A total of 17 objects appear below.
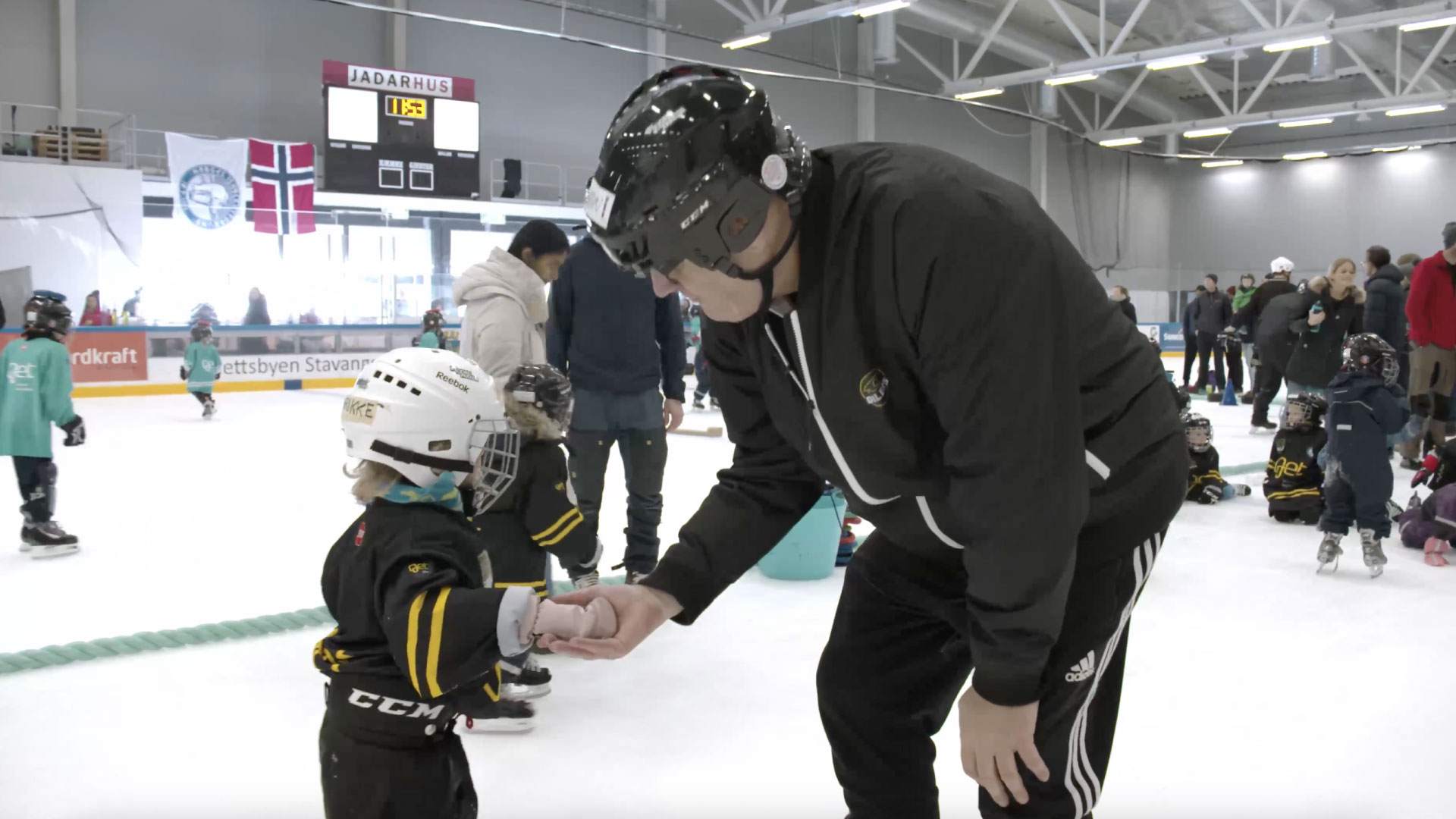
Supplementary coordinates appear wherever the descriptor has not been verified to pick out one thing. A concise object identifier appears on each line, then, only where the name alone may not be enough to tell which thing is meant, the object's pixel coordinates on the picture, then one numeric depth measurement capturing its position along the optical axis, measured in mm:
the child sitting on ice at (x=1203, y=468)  6711
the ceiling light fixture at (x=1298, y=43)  15883
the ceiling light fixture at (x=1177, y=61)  17297
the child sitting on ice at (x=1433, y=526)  5305
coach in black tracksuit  1149
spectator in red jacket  7367
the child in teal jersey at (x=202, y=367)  11203
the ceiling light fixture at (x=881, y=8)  15135
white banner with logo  15453
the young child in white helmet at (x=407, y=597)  1689
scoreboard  16266
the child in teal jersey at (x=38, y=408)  5355
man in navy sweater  4379
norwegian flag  16141
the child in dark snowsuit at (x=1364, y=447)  4973
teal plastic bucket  4684
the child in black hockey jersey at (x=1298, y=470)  6109
